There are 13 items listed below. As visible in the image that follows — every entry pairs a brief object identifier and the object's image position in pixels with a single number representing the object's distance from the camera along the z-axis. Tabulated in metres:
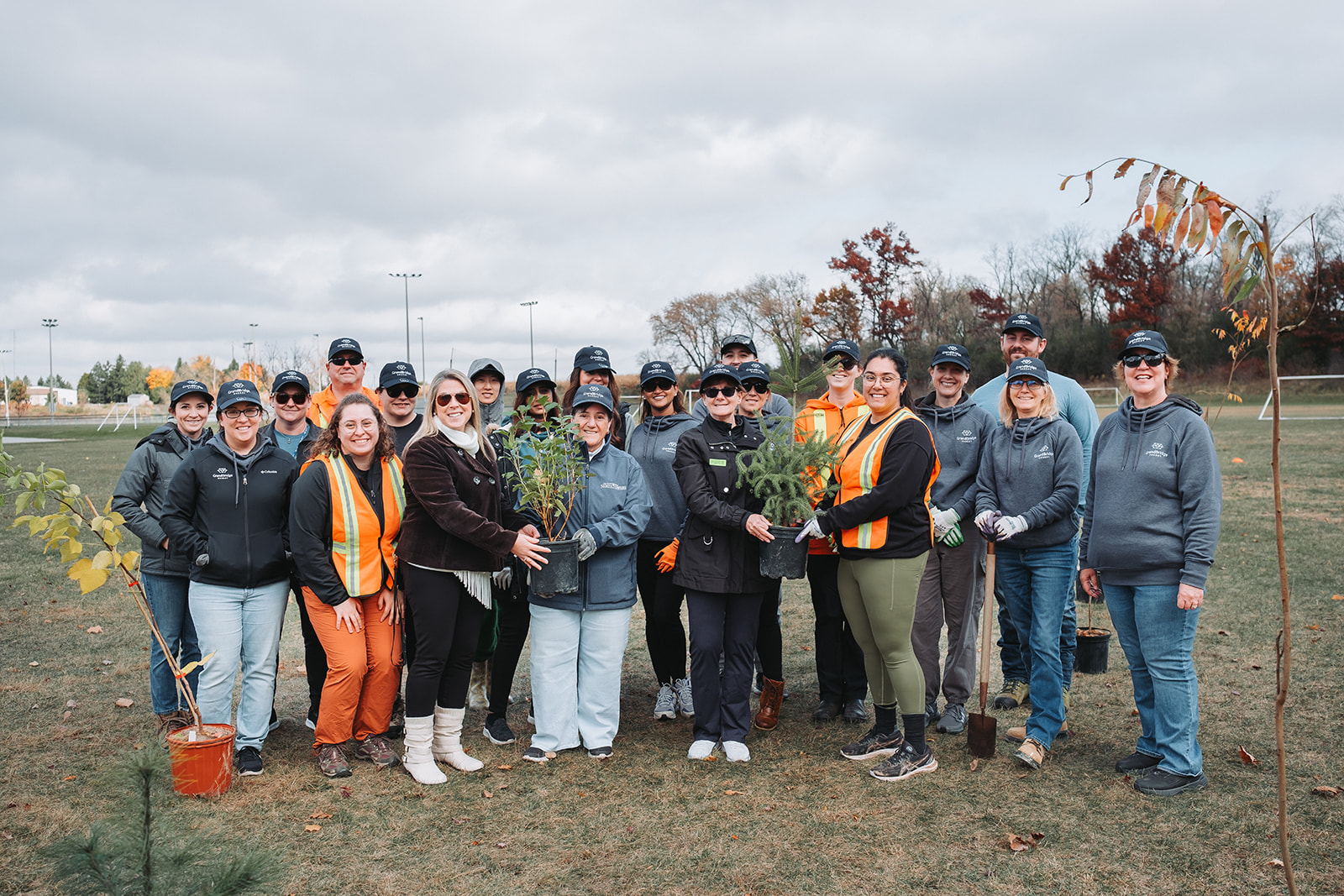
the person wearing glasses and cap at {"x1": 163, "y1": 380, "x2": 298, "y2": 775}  4.55
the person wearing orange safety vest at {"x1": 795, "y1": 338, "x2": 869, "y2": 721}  5.50
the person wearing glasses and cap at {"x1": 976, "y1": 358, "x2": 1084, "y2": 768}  4.75
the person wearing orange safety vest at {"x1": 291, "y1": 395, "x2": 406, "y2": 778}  4.54
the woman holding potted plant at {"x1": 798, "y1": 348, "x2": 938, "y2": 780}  4.55
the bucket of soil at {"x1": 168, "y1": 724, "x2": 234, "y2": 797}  4.20
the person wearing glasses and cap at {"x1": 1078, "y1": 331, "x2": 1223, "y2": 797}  4.20
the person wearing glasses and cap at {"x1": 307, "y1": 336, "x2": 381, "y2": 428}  5.77
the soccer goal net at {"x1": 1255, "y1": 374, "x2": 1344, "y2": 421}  29.94
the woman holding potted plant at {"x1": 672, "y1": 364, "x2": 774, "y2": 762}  4.85
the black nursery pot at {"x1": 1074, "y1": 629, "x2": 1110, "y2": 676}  5.84
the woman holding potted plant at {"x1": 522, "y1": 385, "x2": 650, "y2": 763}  4.94
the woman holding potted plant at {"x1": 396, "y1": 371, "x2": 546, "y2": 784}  4.52
